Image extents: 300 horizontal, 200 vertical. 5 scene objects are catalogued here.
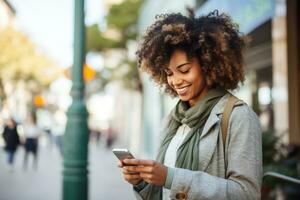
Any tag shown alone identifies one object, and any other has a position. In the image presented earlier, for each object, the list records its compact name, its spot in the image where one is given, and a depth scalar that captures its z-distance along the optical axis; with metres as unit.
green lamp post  6.27
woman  2.08
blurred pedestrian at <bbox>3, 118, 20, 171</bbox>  17.39
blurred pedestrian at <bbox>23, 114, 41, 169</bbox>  18.28
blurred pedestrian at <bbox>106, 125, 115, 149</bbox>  35.16
